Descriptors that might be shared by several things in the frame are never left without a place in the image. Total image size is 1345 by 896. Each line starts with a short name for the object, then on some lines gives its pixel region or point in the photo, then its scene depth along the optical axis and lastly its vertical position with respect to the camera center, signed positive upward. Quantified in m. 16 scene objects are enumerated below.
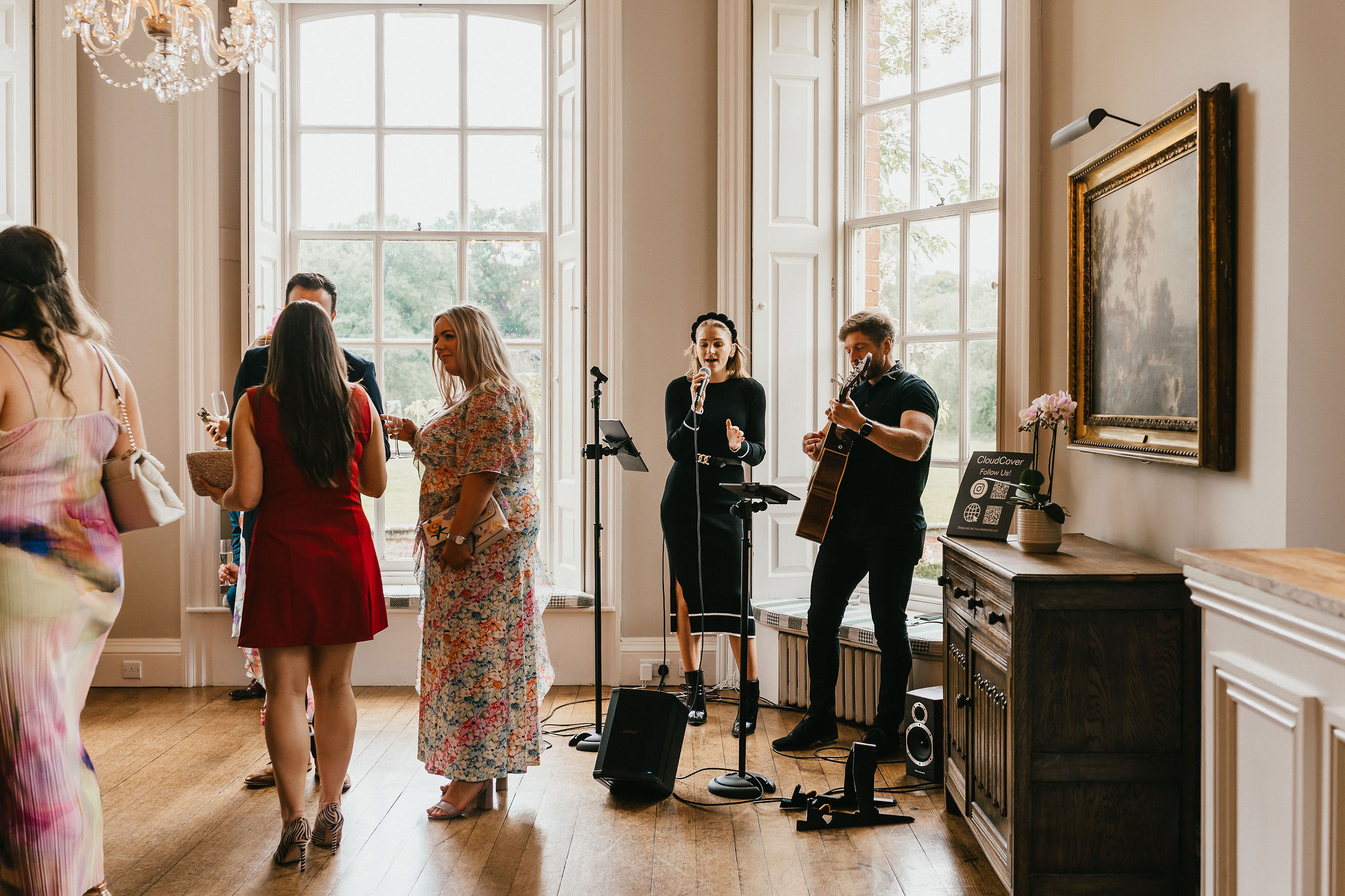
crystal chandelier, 3.15 +1.38
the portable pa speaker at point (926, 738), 3.28 -1.06
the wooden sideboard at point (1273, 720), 1.41 -0.47
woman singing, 3.81 -0.18
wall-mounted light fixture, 2.63 +0.86
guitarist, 3.29 -0.28
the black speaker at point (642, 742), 3.12 -1.04
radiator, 3.90 -1.05
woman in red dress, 2.53 -0.27
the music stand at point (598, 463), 3.36 -0.12
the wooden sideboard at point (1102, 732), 2.26 -0.72
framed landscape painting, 2.25 +0.38
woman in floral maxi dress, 2.92 -0.50
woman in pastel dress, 2.02 -0.29
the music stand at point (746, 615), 2.87 -0.62
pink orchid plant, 2.67 +0.02
